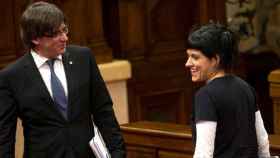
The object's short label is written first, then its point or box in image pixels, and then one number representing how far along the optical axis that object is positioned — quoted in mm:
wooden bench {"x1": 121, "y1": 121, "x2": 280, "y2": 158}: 9669
